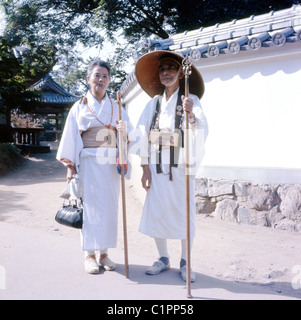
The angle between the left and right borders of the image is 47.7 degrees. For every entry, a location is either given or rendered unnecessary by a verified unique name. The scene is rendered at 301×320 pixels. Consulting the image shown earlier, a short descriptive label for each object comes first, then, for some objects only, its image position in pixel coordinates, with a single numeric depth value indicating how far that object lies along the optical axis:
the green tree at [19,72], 11.42
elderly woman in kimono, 3.27
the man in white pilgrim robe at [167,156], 3.17
